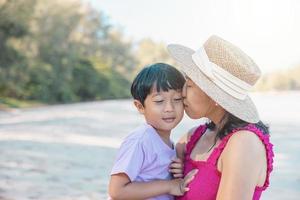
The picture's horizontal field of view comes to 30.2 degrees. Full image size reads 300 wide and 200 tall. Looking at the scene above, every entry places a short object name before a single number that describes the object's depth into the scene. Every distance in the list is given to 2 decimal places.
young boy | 1.78
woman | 1.61
